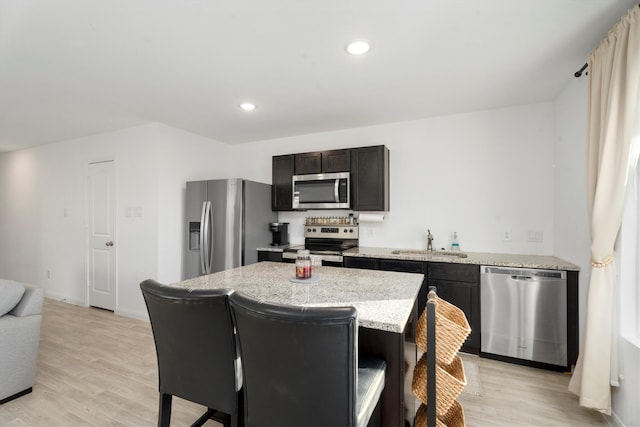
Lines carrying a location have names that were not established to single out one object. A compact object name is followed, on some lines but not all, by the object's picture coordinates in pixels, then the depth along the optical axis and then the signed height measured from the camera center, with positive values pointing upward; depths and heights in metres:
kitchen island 1.32 -0.45
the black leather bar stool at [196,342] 1.14 -0.56
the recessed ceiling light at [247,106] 3.13 +1.14
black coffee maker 4.12 -0.33
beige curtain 1.66 +0.18
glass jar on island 1.89 -0.37
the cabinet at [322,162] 3.71 +0.64
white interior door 4.05 -0.35
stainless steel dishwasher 2.50 -0.92
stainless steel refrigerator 3.61 -0.18
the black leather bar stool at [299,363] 0.92 -0.52
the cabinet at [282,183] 4.05 +0.39
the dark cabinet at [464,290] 2.78 -0.77
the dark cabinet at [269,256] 3.74 -0.59
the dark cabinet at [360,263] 3.21 -0.59
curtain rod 2.23 +1.10
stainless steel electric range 3.47 -0.42
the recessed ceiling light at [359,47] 2.01 +1.16
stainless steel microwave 3.65 +0.26
